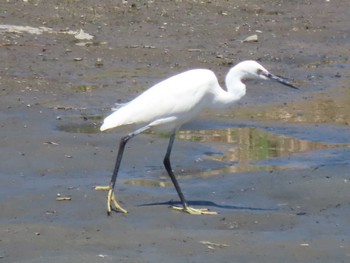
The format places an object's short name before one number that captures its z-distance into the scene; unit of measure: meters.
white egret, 16.64
